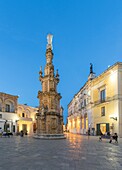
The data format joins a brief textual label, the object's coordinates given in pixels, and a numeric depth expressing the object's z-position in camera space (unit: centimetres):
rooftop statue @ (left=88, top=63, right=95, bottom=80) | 2863
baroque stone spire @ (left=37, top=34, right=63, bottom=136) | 1813
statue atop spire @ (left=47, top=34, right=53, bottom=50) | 2054
